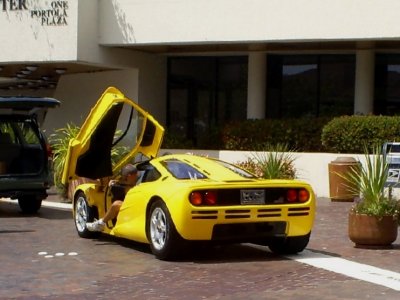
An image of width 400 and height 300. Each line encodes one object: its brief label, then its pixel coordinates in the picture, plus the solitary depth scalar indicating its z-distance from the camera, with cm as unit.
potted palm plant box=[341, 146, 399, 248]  1066
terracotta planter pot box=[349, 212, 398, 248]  1066
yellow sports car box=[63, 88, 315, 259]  942
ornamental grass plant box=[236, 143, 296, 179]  1730
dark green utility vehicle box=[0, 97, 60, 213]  1436
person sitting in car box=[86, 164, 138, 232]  1094
